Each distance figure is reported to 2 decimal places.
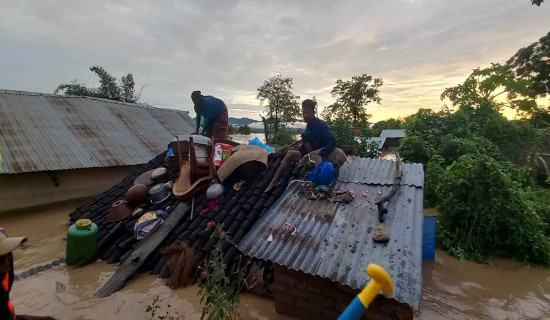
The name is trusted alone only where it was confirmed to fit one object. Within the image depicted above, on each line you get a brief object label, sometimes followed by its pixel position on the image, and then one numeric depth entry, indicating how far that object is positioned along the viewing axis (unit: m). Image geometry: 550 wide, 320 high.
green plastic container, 5.03
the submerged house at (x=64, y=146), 9.00
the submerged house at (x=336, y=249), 2.92
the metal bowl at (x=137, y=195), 6.03
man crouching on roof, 5.16
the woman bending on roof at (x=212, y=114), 7.10
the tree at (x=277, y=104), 30.44
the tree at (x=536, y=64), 21.59
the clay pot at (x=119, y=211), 5.89
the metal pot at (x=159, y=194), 6.03
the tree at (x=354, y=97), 32.41
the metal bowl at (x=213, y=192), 5.52
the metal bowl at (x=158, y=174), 6.86
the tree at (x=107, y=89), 21.06
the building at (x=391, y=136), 29.69
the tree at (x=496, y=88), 13.99
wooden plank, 4.28
